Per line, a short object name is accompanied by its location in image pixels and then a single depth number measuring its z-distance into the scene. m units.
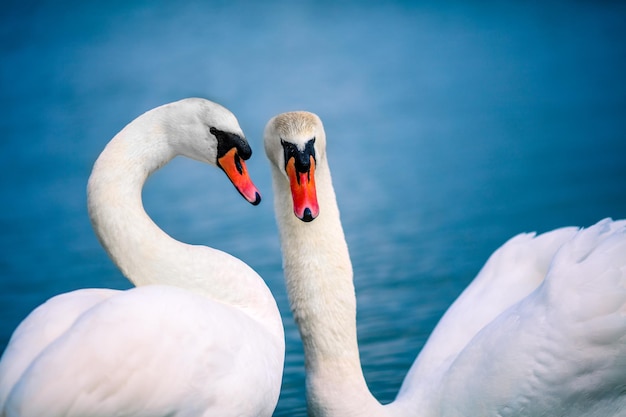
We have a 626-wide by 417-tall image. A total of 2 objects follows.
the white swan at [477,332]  5.71
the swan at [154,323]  4.75
